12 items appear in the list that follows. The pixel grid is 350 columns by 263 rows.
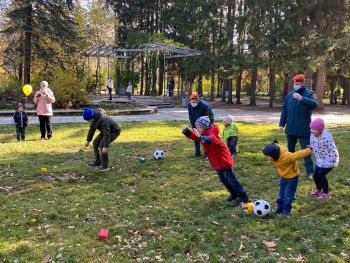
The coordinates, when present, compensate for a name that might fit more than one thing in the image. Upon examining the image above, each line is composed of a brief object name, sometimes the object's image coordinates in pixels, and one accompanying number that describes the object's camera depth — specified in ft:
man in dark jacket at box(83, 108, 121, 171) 25.67
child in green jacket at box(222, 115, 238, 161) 27.61
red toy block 15.93
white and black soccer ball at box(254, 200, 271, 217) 18.15
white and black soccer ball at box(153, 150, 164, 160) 31.30
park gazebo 89.10
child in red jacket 18.64
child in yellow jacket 17.46
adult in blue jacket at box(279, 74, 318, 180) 23.06
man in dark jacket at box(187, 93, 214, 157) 29.07
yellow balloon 53.72
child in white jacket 19.76
